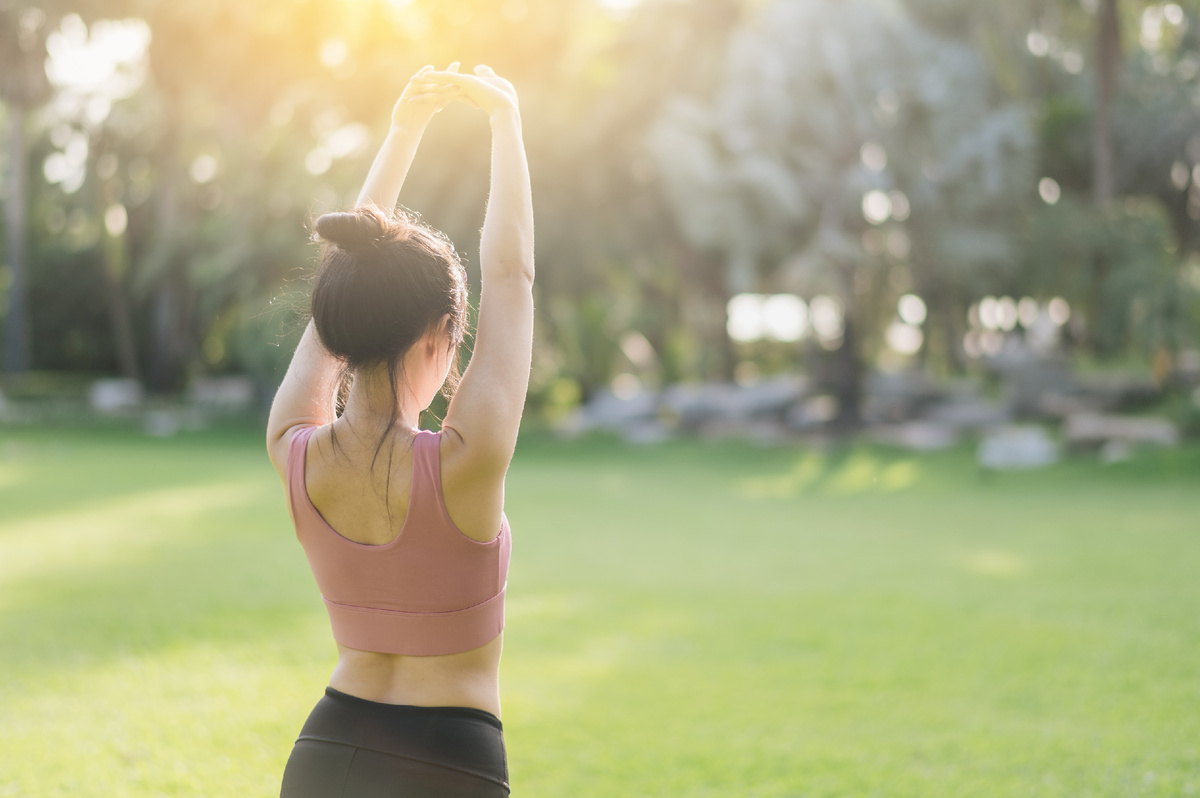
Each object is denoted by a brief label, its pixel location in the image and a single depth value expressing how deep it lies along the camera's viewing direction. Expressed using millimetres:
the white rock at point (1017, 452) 14773
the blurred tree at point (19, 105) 23906
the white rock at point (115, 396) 26438
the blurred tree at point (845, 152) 18312
